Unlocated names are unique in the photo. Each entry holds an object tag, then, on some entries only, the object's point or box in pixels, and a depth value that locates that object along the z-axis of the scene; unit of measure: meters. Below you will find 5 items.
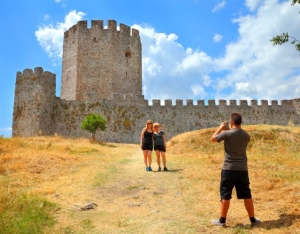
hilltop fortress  20.01
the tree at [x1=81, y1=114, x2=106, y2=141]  19.07
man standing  4.13
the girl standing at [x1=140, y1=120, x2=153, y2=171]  8.36
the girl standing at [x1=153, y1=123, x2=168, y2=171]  8.45
